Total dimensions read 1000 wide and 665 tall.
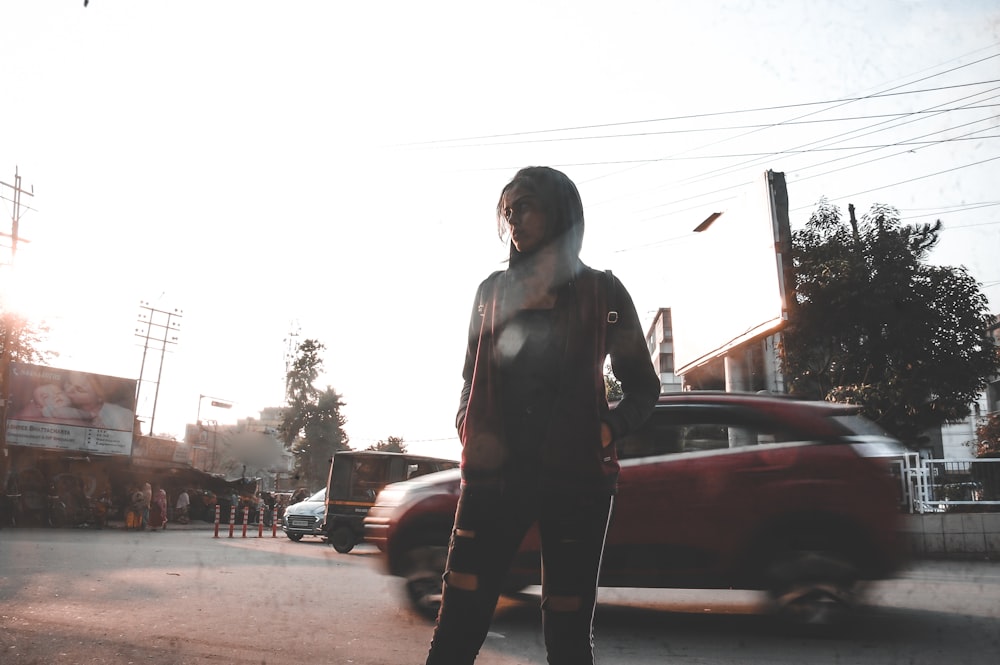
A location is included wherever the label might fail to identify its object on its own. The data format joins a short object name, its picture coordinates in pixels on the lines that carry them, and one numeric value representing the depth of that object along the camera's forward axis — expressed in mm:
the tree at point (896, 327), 16969
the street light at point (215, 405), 63000
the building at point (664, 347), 59094
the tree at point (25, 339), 35250
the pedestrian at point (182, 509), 26656
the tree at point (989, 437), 29189
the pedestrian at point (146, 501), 21031
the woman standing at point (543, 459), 1573
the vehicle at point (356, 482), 15977
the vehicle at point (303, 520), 18828
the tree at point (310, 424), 64000
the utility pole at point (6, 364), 23673
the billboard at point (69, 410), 25812
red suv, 4688
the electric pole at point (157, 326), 48281
